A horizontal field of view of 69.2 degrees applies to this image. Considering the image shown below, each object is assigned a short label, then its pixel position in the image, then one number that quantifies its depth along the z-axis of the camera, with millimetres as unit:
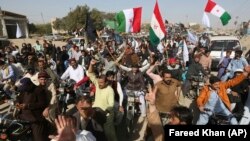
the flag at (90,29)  6574
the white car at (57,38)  29231
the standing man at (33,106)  3093
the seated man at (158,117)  1862
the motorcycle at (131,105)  4113
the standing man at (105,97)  3371
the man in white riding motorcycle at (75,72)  4725
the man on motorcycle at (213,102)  3245
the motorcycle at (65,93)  4590
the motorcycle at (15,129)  3256
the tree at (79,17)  33979
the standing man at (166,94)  3482
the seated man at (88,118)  2603
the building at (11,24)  28461
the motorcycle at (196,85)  5705
